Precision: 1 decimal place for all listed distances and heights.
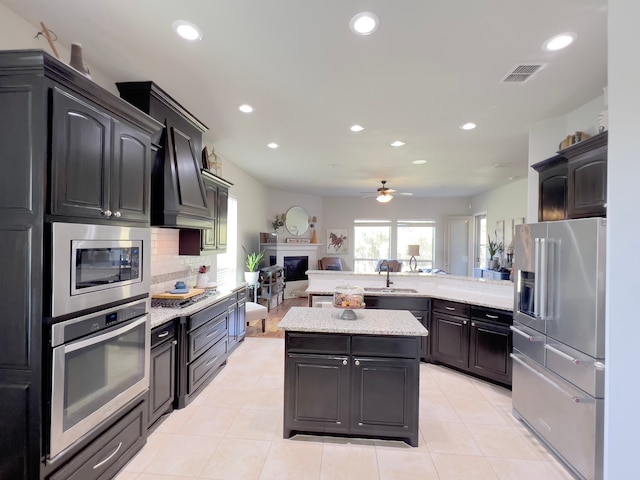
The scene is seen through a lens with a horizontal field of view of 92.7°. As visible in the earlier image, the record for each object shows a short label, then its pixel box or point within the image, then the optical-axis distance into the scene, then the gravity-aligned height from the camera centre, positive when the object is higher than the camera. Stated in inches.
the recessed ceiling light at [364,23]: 69.2 +50.2
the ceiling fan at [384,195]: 237.8 +33.8
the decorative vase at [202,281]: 150.8 -22.5
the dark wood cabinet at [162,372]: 95.7 -45.0
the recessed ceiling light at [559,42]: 75.1 +50.5
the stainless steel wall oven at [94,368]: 60.1 -30.7
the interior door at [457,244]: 351.9 -6.1
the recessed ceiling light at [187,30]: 72.8 +50.5
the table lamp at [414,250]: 312.2 -12.0
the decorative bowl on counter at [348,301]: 100.4 -21.1
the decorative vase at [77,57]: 70.2 +41.0
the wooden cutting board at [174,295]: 117.4 -23.6
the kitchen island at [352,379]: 91.0 -42.8
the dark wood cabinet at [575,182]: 91.4 +20.1
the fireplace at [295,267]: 319.0 -32.6
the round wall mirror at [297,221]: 331.1 +17.8
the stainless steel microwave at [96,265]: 59.5 -7.0
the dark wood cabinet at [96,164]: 59.7 +16.2
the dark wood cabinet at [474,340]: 127.1 -45.6
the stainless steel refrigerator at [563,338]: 77.4 -28.7
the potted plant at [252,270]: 230.5 -26.2
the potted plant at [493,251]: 262.1 -10.3
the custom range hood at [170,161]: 102.8 +27.9
